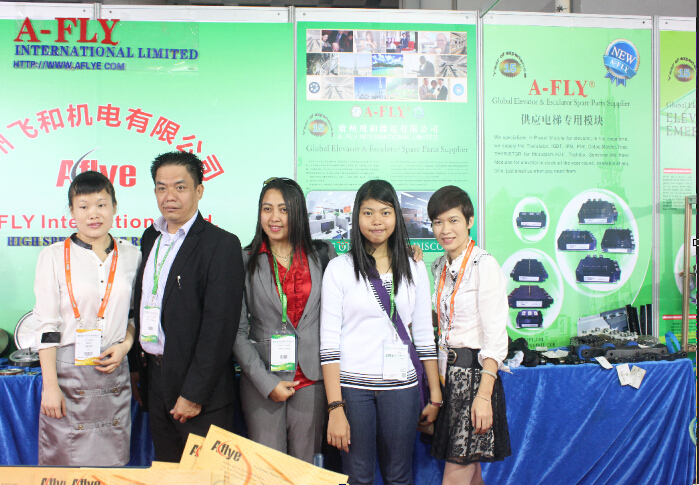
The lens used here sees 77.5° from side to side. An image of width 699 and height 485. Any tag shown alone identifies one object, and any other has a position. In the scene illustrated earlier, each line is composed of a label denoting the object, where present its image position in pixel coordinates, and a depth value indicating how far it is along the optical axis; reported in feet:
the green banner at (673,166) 10.35
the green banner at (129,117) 9.27
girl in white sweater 5.29
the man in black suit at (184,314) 5.20
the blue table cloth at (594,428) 7.93
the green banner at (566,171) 10.00
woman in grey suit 5.53
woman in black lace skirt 5.56
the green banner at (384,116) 9.59
